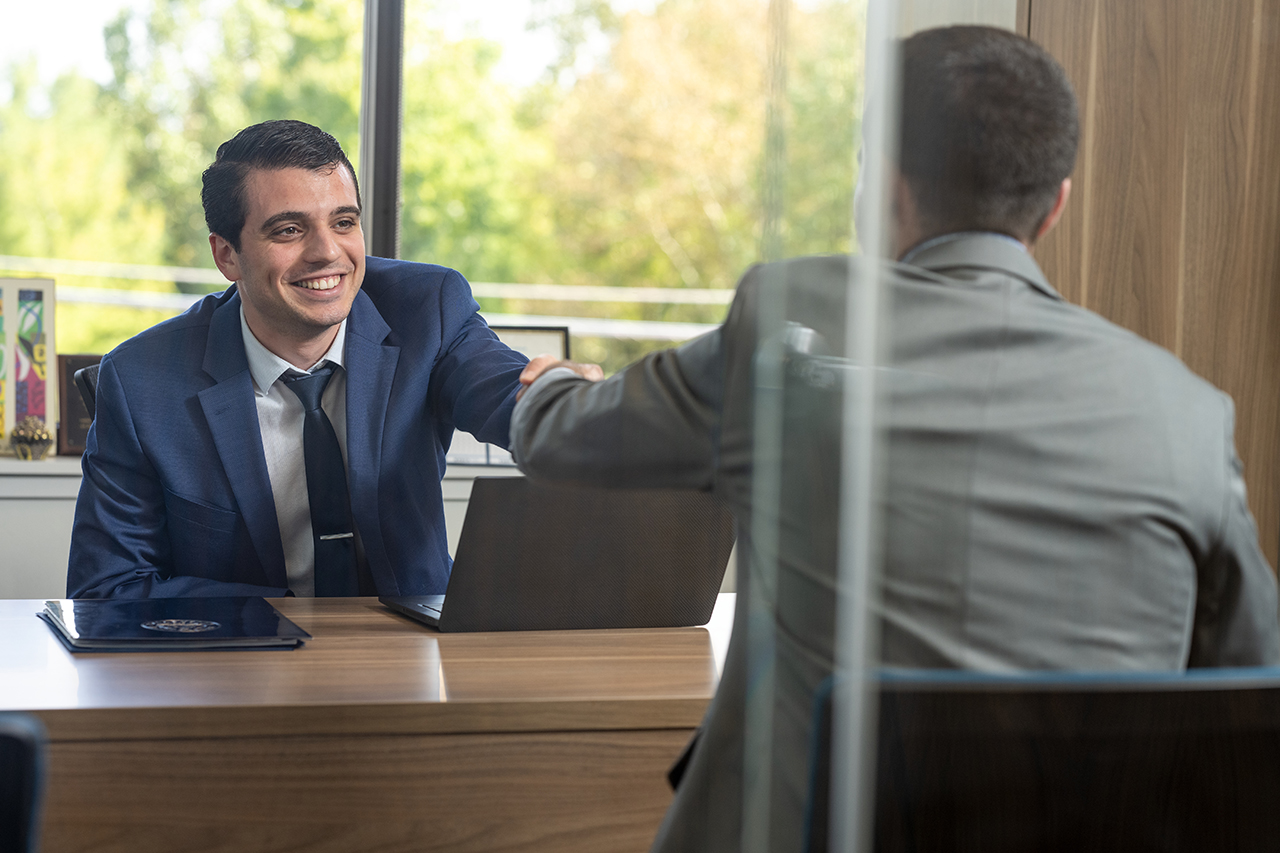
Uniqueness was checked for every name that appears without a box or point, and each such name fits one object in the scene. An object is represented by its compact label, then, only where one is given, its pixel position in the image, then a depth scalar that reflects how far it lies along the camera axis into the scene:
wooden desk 2.85
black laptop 3.07
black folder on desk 3.03
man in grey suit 2.23
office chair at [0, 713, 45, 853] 2.41
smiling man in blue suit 3.48
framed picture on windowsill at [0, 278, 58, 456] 4.21
